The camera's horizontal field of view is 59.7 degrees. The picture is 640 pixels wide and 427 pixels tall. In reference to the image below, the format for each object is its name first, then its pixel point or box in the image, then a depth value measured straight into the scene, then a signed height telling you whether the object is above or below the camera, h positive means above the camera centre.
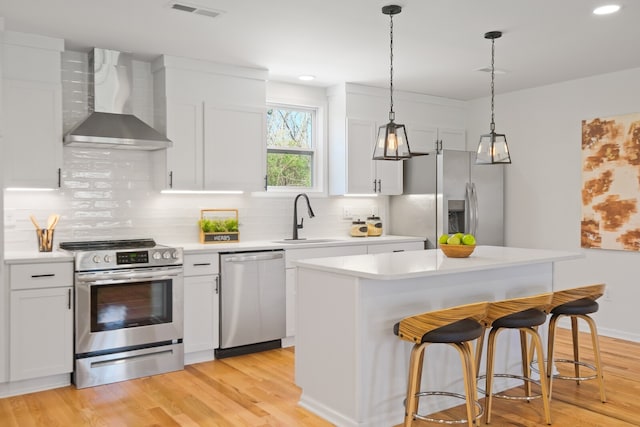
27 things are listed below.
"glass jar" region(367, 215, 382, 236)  6.14 -0.28
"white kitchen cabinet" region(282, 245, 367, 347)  5.04 -0.69
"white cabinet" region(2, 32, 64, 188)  4.05 +0.68
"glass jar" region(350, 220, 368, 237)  6.07 -0.31
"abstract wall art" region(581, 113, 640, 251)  5.24 +0.19
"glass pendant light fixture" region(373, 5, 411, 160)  3.54 +0.37
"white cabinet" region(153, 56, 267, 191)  4.77 +0.70
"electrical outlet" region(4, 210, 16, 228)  4.29 -0.14
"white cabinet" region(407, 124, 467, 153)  6.32 +0.75
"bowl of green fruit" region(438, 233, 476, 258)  3.68 -0.29
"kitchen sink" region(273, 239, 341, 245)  5.37 -0.39
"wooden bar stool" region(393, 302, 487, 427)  2.87 -0.69
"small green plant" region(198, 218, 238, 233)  5.15 -0.22
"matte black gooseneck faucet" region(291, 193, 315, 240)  5.60 -0.13
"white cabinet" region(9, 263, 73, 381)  3.79 -0.82
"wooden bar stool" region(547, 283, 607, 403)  3.61 -0.69
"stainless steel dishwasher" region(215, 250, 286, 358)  4.69 -0.87
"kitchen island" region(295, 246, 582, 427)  3.10 -0.70
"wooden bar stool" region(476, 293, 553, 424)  3.24 -0.70
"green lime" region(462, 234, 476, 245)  3.68 -0.25
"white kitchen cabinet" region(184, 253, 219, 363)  4.52 -0.86
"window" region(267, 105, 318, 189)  5.79 +0.58
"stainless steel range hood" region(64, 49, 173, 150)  4.36 +0.75
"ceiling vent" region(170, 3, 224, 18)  3.54 +1.25
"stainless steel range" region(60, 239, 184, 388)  4.00 -0.82
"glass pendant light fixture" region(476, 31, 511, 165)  3.91 +0.36
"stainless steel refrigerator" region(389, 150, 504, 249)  5.84 +0.03
